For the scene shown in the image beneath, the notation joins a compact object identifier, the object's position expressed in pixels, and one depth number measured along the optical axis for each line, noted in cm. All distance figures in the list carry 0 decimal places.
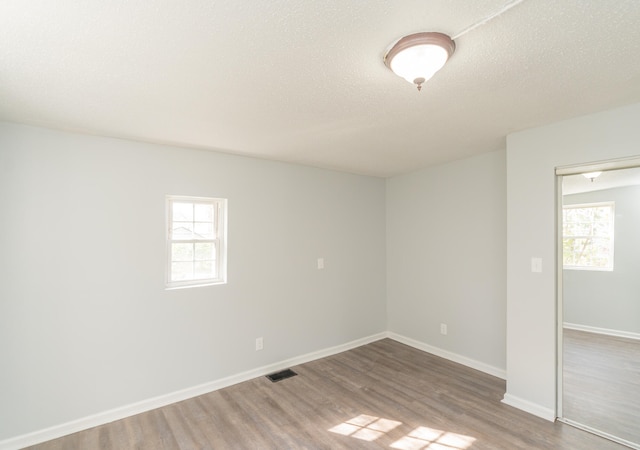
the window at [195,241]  313
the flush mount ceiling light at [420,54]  140
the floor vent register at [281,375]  339
